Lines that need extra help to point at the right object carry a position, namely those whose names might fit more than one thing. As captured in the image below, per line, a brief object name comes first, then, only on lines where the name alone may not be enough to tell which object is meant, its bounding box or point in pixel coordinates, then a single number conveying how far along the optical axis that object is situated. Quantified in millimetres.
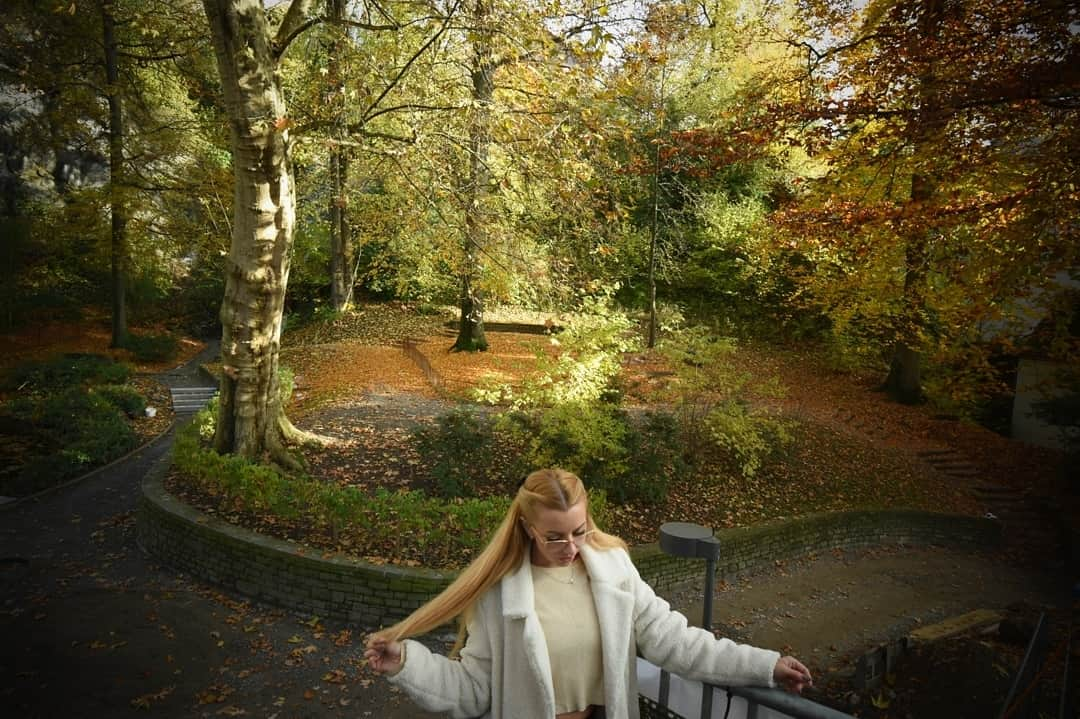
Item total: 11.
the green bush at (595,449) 8344
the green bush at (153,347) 18609
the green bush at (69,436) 9945
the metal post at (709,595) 3078
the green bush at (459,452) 8023
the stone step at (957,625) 6691
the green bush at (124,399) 12922
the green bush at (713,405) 9914
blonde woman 1974
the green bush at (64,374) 14141
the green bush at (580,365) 8656
